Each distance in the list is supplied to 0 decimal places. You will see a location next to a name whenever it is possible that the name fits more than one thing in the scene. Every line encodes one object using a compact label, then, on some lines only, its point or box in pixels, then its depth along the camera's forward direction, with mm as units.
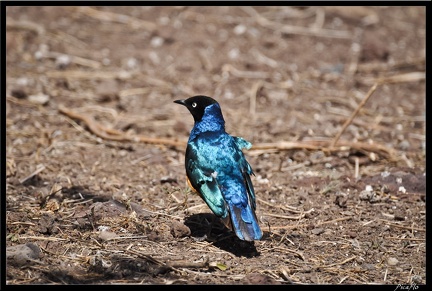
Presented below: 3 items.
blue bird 9078
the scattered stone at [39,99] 14687
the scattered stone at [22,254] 8477
